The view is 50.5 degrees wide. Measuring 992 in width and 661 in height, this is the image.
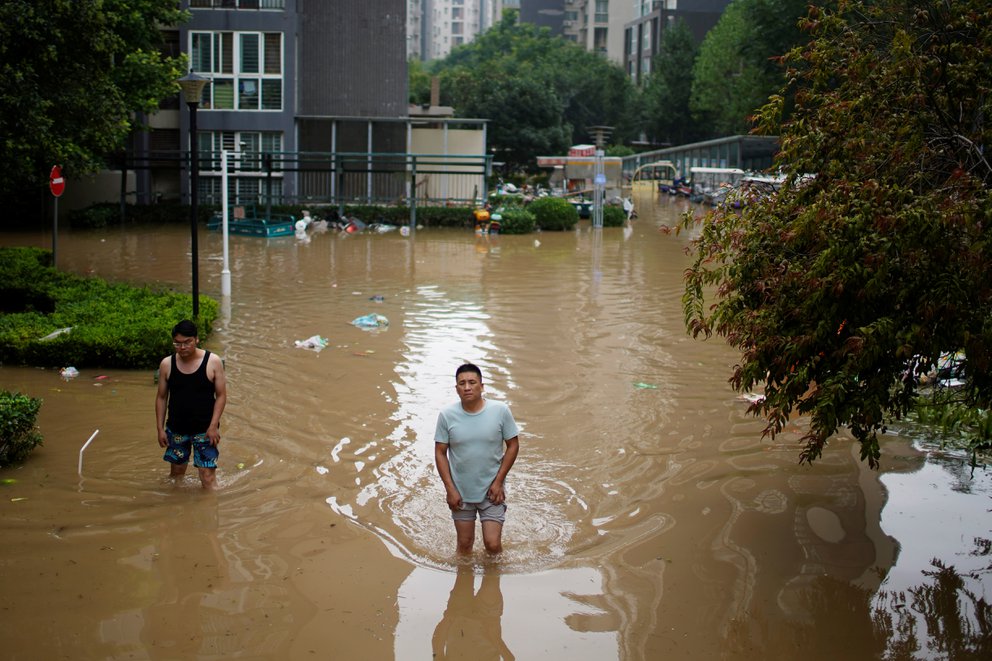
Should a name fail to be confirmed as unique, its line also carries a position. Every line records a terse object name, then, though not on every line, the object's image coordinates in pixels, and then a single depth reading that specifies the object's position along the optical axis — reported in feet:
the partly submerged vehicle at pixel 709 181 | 170.40
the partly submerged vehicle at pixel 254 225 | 105.91
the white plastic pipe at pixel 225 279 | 63.21
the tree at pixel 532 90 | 203.72
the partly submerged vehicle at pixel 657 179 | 221.05
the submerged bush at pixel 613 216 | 131.64
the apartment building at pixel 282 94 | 124.47
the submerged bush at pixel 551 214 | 121.90
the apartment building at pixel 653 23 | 309.01
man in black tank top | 26.73
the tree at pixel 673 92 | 269.03
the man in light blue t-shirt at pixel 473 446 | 22.86
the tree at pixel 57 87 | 50.16
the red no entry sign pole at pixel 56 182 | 60.80
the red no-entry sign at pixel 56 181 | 60.85
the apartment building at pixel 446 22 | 572.10
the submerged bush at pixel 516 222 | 116.57
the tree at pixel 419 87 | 236.67
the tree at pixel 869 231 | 19.85
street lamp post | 46.03
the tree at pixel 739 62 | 143.43
